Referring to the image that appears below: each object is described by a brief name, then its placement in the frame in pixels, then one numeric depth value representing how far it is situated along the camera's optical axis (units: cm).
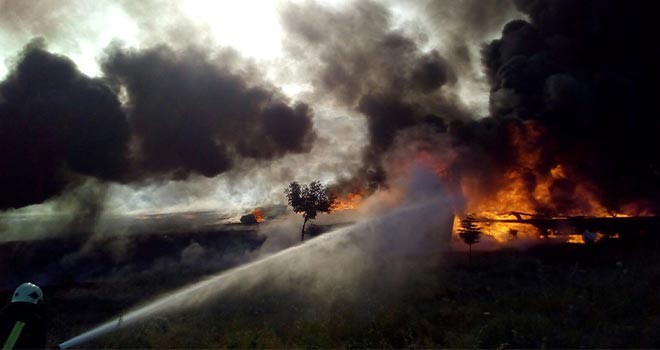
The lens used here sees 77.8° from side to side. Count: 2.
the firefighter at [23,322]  525
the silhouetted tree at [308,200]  4544
